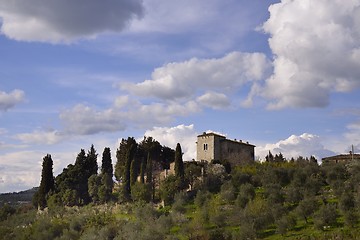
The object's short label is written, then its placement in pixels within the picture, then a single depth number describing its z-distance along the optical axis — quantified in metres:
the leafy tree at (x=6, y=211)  72.94
